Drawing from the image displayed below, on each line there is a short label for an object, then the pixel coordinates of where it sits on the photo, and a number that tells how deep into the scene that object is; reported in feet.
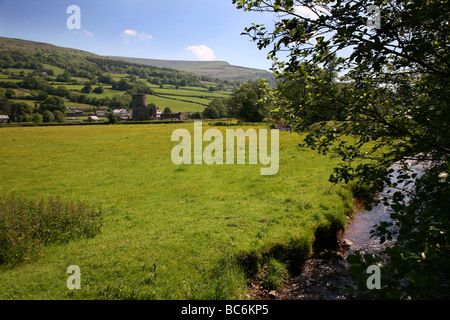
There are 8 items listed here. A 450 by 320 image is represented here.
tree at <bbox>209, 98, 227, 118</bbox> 424.79
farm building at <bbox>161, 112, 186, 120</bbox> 391.04
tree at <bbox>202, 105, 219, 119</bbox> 411.13
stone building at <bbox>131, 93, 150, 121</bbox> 392.06
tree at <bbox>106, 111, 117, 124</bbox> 299.64
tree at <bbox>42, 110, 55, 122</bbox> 336.43
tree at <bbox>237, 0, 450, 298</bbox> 9.22
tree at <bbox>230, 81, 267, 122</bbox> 228.22
